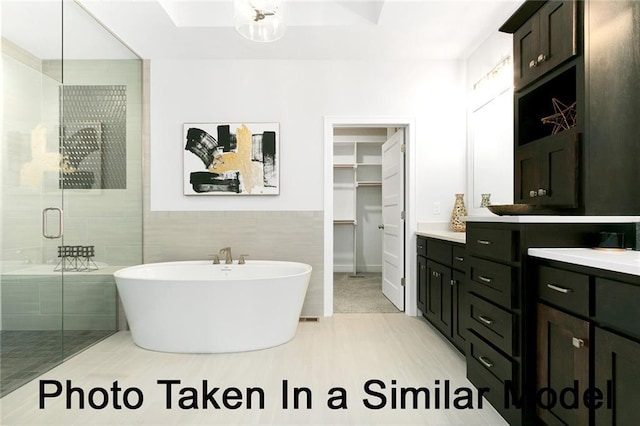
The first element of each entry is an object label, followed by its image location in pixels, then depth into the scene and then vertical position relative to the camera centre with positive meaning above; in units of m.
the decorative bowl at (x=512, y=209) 2.22 +0.02
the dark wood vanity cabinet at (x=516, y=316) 1.71 -0.50
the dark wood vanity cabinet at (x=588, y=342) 1.19 -0.49
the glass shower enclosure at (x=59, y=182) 2.33 +0.23
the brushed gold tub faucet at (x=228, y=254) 3.59 -0.41
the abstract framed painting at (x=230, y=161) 3.75 +0.52
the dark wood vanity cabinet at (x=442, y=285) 2.72 -0.61
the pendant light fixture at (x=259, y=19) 2.24 +1.20
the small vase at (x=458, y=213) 3.68 -0.01
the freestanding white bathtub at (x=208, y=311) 2.77 -0.76
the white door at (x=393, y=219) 3.96 -0.08
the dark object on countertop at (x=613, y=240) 1.61 -0.13
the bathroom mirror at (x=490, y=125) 2.98 +0.78
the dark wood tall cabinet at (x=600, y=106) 1.79 +0.51
